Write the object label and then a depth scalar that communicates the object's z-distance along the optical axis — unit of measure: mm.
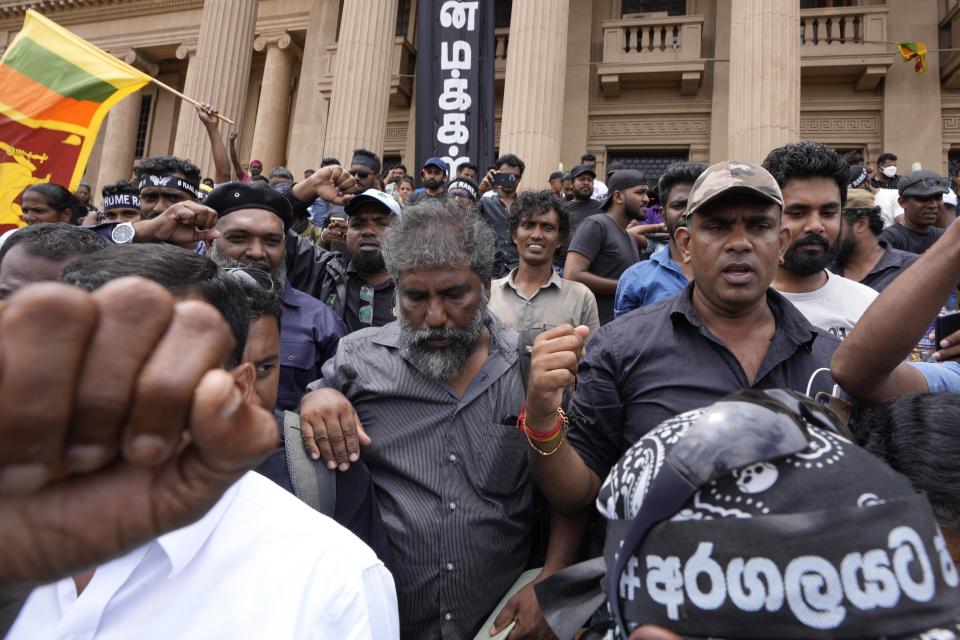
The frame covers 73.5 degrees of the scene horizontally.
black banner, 10164
